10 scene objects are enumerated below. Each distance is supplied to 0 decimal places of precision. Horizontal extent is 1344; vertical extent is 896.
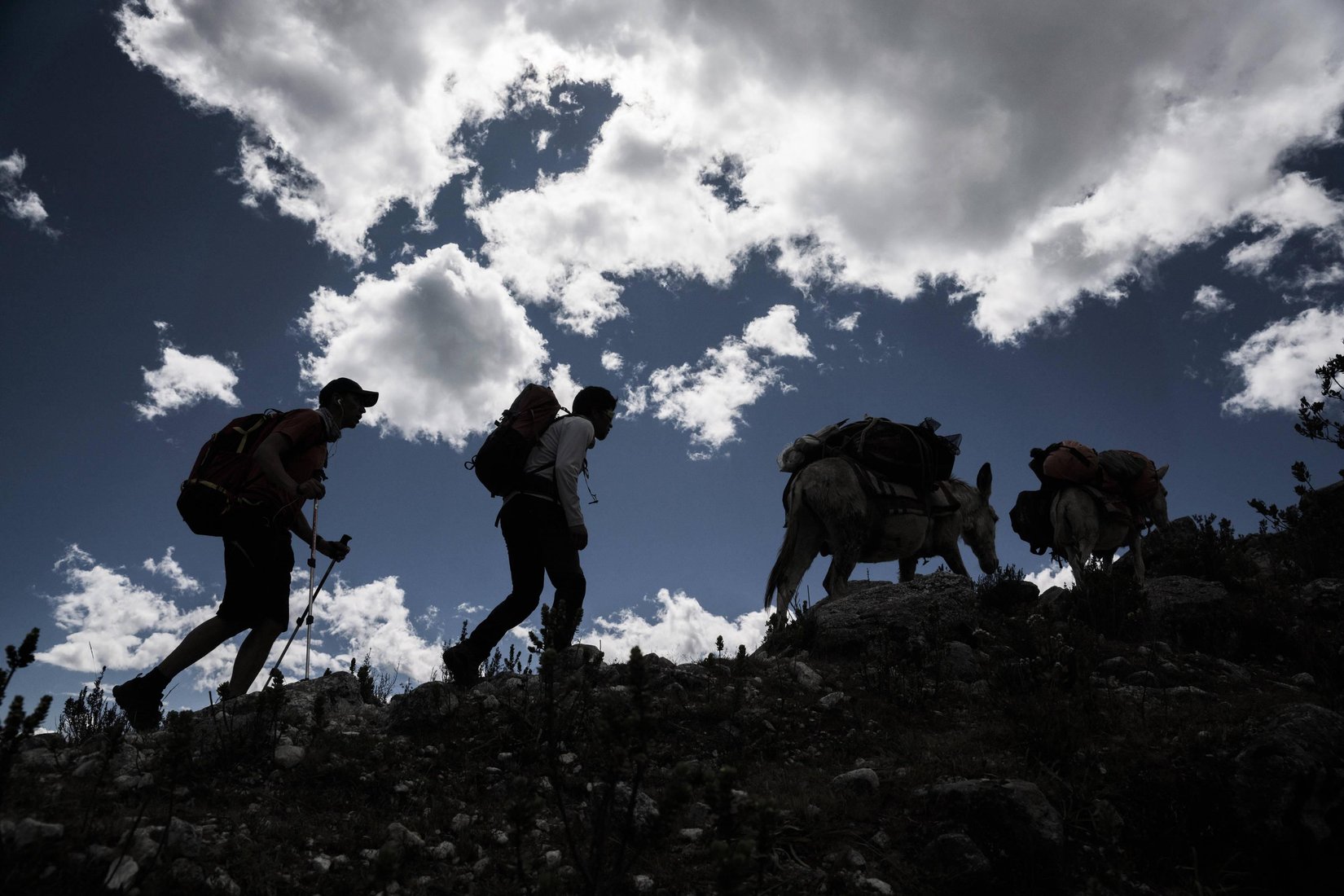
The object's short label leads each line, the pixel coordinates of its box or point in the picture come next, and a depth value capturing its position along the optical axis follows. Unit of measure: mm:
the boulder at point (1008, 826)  3021
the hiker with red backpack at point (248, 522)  4391
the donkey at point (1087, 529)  10453
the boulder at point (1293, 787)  3211
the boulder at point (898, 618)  6723
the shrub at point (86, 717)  4609
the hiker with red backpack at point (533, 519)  5105
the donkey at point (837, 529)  9562
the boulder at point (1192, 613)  7465
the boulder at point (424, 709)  4484
